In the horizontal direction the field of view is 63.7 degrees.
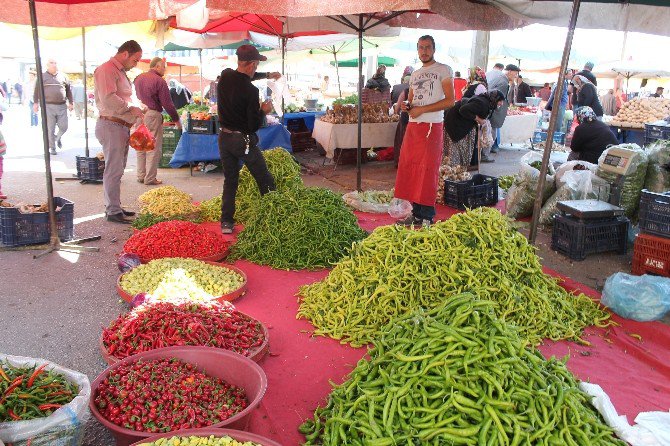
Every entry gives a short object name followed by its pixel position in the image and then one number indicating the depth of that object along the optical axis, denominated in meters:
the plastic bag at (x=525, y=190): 7.11
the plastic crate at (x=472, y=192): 8.06
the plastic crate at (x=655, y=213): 5.00
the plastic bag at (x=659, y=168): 6.18
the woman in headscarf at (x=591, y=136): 7.62
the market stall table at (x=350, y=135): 10.80
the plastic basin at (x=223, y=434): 2.32
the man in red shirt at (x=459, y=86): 12.04
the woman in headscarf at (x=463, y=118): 9.11
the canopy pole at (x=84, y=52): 10.20
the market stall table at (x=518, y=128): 14.73
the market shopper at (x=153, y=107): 9.36
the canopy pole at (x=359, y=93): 8.53
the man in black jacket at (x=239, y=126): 6.09
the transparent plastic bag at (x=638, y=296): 4.32
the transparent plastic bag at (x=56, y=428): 2.23
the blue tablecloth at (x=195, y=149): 10.48
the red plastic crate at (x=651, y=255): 5.00
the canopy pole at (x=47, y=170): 5.70
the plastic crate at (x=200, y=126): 10.52
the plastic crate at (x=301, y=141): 13.53
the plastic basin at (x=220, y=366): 2.85
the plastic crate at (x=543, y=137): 14.05
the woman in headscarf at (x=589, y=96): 11.30
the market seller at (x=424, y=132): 6.25
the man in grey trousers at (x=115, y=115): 6.73
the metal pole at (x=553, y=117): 5.03
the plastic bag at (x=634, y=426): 2.76
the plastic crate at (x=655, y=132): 7.95
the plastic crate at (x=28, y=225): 6.05
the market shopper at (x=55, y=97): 12.28
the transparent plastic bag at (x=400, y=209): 7.68
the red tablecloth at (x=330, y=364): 3.22
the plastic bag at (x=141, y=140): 7.57
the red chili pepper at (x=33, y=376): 2.51
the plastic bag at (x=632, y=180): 6.23
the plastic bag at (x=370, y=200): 7.95
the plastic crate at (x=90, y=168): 9.85
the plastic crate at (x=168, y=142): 11.63
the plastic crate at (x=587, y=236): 5.71
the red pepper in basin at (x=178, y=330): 3.33
